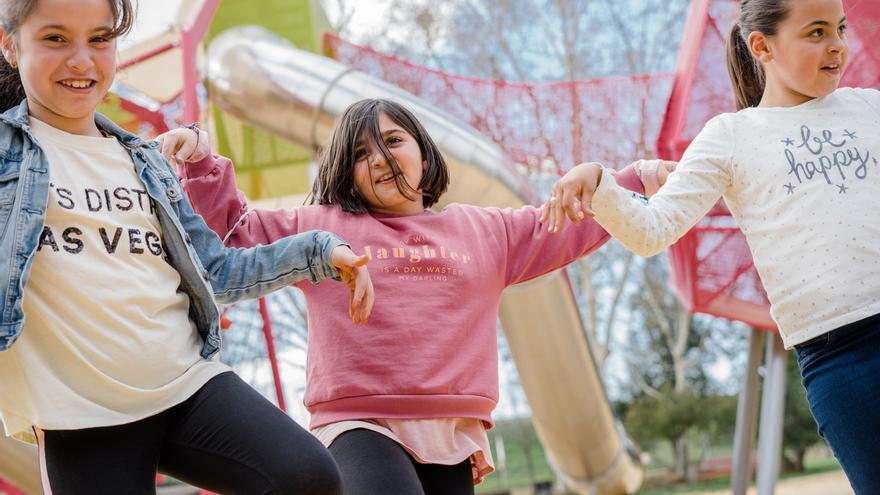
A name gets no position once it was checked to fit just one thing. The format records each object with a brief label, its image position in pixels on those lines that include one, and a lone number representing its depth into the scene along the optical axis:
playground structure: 4.52
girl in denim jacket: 1.66
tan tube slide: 5.21
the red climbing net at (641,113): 4.45
